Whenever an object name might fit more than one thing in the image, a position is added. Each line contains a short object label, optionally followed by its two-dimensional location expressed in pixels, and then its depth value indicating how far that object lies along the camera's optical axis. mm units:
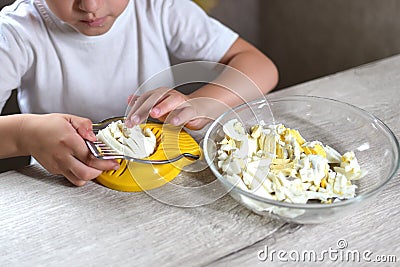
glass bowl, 645
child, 932
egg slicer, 736
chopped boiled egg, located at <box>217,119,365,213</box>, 686
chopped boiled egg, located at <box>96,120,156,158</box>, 746
